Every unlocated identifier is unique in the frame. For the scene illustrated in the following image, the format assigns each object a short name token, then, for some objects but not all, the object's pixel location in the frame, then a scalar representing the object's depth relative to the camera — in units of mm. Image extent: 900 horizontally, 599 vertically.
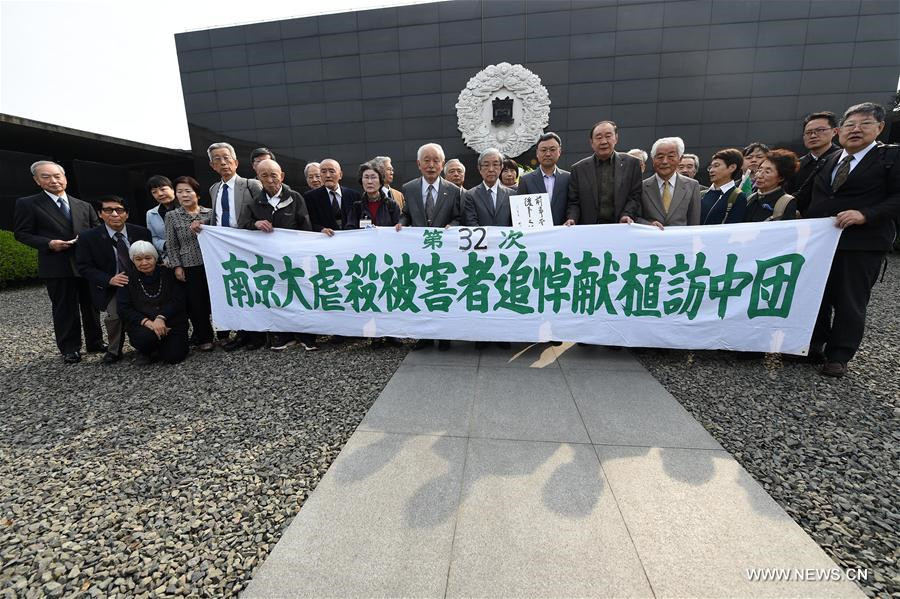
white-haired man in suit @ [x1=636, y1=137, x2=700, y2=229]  3379
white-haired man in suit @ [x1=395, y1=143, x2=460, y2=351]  3707
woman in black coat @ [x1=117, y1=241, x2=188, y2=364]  3551
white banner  3129
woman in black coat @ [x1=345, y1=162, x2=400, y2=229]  3879
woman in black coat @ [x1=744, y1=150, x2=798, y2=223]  3201
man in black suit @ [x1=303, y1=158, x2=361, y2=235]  4078
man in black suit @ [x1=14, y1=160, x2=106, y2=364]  3773
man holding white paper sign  3607
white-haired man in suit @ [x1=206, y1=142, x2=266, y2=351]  3811
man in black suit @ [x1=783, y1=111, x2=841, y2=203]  3244
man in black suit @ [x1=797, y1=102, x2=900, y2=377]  2740
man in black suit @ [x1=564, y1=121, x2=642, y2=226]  3430
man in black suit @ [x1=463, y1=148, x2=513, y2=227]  3682
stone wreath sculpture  13219
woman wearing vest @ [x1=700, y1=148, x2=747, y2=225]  3576
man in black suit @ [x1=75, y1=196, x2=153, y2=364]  3707
